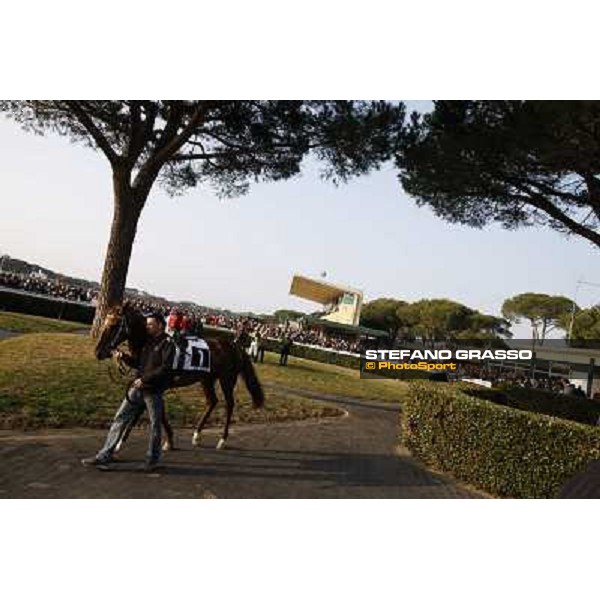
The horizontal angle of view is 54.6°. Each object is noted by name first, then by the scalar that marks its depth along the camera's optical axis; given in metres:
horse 4.80
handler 4.72
